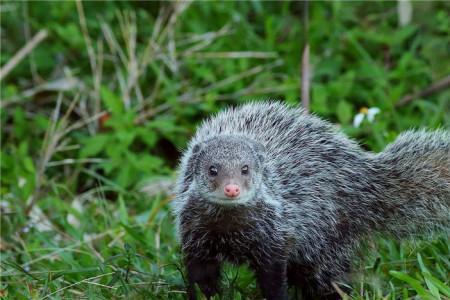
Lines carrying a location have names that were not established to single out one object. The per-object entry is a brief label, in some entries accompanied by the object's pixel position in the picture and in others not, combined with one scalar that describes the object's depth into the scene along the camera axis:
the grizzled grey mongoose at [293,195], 9.91
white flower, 14.46
